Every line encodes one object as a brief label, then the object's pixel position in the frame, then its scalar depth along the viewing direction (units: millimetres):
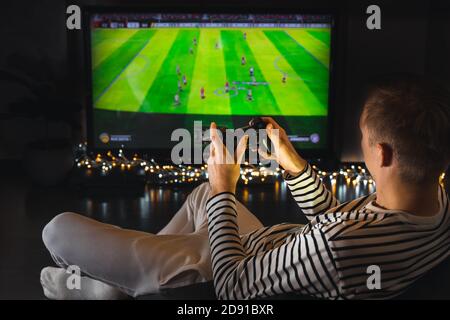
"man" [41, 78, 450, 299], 1409
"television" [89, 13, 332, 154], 3666
